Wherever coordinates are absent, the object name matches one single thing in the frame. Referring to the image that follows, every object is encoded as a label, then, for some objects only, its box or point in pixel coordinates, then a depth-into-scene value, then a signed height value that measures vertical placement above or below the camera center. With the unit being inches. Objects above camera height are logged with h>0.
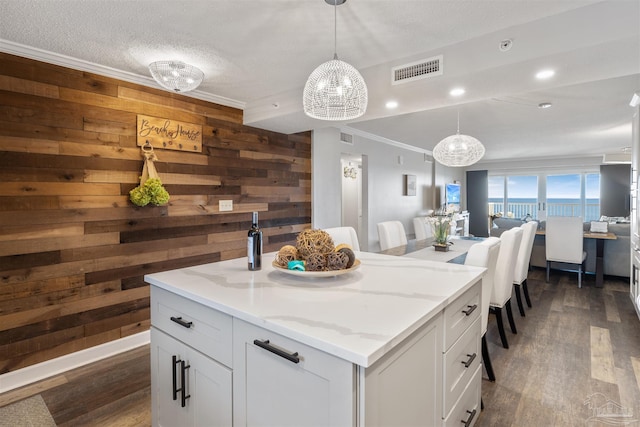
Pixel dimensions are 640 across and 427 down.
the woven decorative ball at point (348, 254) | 58.9 -8.5
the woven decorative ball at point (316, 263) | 56.6 -9.6
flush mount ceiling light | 91.8 +38.9
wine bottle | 61.7 -8.0
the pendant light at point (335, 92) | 65.9 +24.3
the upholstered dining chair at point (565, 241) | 180.2 -19.2
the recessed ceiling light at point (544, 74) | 83.9 +35.0
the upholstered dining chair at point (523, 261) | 133.1 -22.6
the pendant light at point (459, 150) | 149.8 +26.9
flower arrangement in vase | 129.2 -9.5
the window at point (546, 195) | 328.5 +13.4
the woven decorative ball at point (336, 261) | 56.3 -9.3
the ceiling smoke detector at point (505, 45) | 80.6 +40.8
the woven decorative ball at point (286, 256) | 60.2 -9.0
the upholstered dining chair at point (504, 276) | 104.1 -22.2
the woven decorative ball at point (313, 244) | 58.2 -6.5
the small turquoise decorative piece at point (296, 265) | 57.2 -10.2
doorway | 268.8 +12.6
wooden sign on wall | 112.8 +27.4
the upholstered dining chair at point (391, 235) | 148.3 -12.8
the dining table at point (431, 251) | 113.4 -17.2
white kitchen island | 34.5 -17.9
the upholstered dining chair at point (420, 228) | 185.2 -11.8
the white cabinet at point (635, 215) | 129.2 -3.1
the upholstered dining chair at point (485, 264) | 83.2 -14.9
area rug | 46.9 -31.5
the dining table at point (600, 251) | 179.8 -24.6
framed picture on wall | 264.1 +18.7
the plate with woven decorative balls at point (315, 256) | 56.6 -8.6
